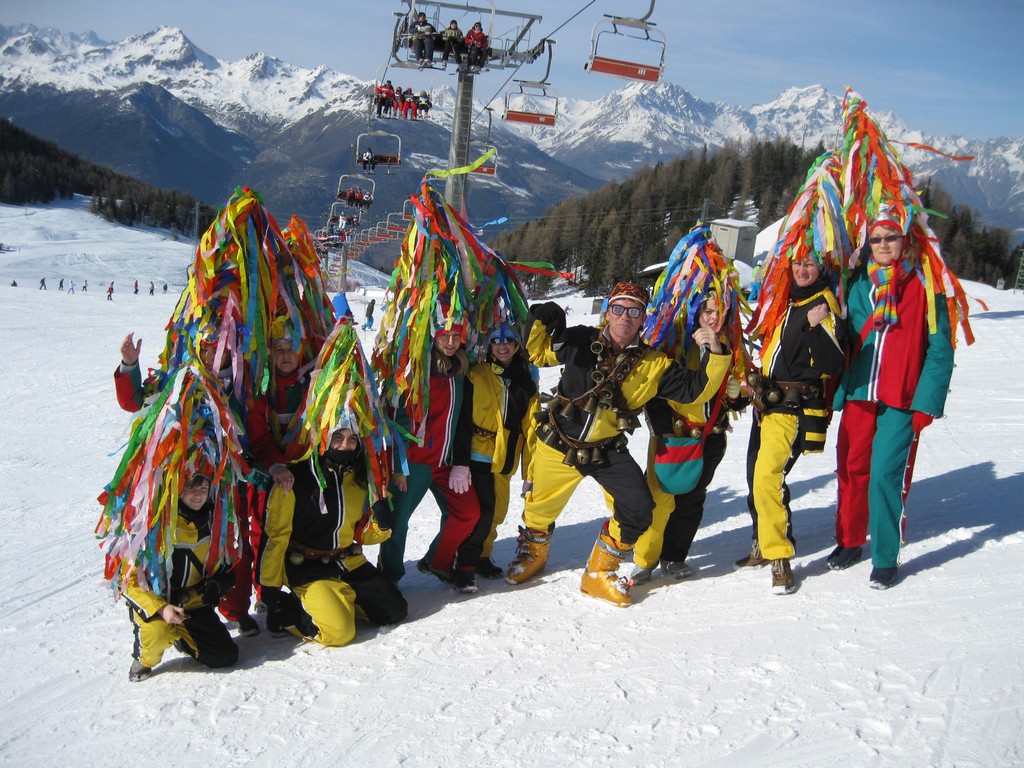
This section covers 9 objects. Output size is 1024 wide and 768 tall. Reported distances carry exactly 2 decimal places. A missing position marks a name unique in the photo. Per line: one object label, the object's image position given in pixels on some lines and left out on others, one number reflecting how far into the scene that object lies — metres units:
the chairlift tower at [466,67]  15.34
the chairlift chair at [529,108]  15.91
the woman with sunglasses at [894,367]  4.21
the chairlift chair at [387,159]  22.26
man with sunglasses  4.26
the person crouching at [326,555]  4.16
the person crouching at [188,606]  3.93
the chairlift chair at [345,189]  19.16
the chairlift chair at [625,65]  11.79
